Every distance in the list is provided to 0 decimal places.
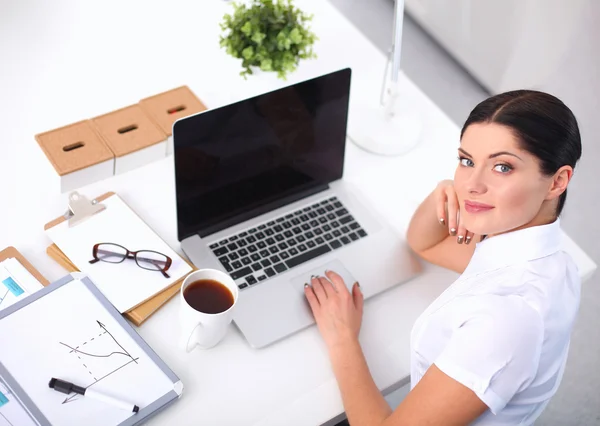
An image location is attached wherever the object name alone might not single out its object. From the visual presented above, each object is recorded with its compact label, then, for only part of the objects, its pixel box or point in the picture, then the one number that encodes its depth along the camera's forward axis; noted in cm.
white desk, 112
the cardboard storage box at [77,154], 133
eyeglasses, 122
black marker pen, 104
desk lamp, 150
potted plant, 140
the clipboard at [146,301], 116
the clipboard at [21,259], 119
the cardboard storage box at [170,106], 145
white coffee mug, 107
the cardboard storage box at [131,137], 138
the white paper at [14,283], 115
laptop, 119
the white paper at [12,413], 101
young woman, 95
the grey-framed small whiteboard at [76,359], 103
